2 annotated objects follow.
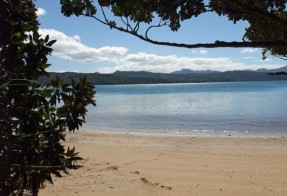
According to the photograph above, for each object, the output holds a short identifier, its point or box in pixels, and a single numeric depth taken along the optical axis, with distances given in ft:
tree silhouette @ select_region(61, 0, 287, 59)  11.05
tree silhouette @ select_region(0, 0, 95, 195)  11.53
